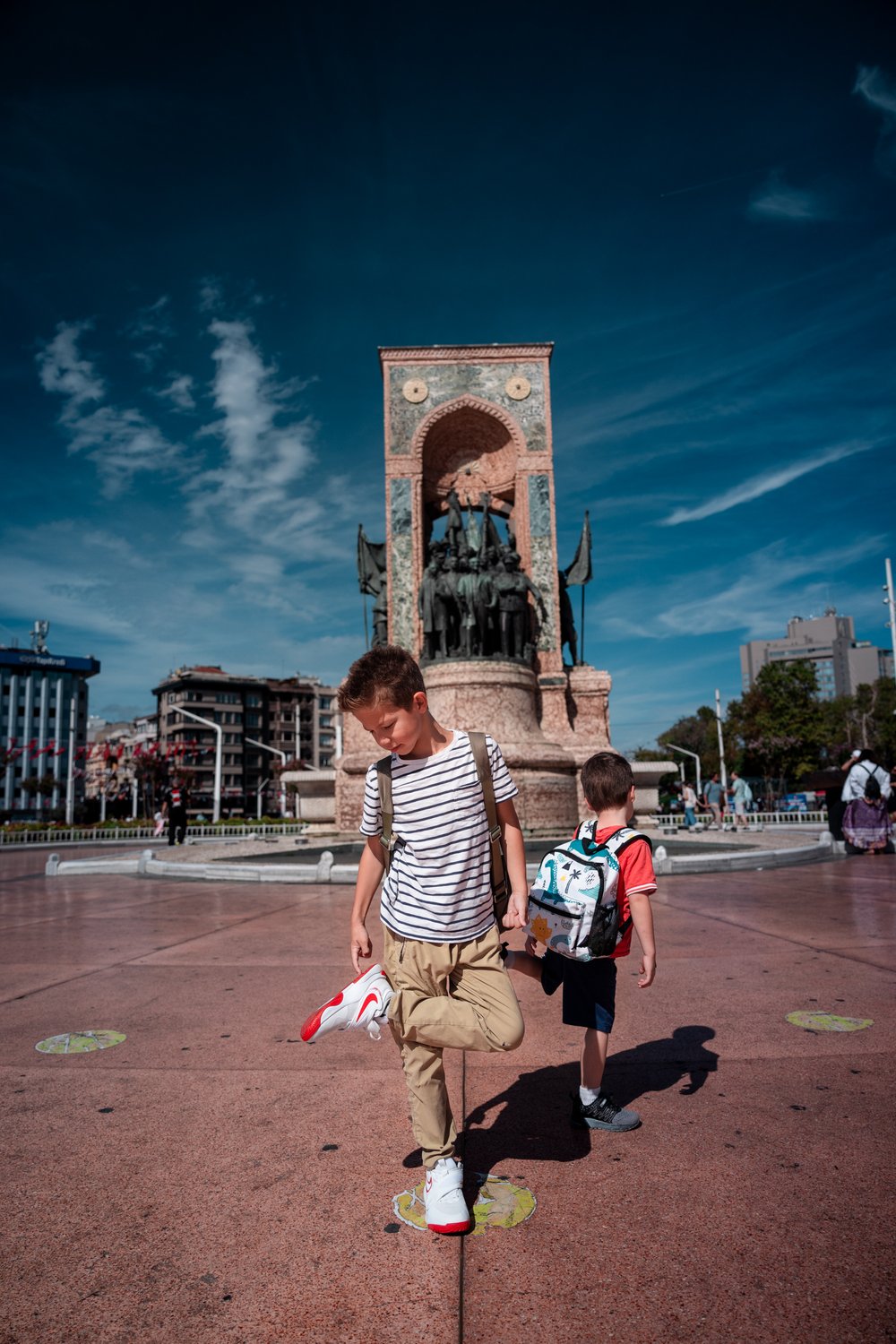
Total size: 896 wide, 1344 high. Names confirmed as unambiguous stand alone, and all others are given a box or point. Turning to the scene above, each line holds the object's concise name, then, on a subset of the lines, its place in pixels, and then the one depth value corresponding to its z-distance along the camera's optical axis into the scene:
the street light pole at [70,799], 33.53
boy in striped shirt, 2.32
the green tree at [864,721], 59.41
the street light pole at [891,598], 26.82
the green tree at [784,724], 51.09
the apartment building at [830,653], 165.25
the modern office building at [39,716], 85.12
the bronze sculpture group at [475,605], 16.77
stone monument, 15.81
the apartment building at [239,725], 82.12
